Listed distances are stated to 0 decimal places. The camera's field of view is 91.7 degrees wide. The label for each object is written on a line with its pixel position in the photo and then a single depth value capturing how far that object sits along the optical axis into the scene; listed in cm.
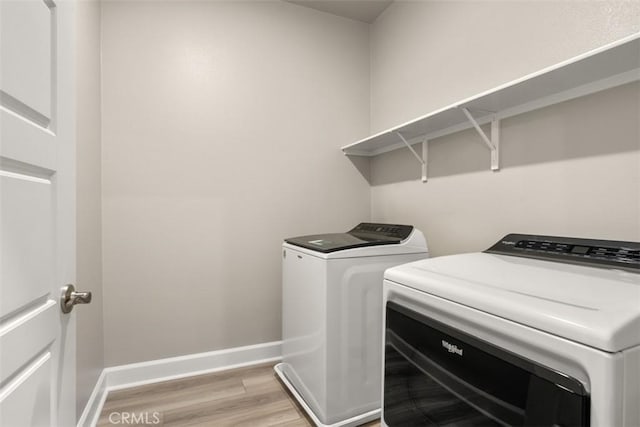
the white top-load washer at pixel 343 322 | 148
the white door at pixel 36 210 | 55
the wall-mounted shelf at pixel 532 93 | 96
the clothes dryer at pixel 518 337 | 56
